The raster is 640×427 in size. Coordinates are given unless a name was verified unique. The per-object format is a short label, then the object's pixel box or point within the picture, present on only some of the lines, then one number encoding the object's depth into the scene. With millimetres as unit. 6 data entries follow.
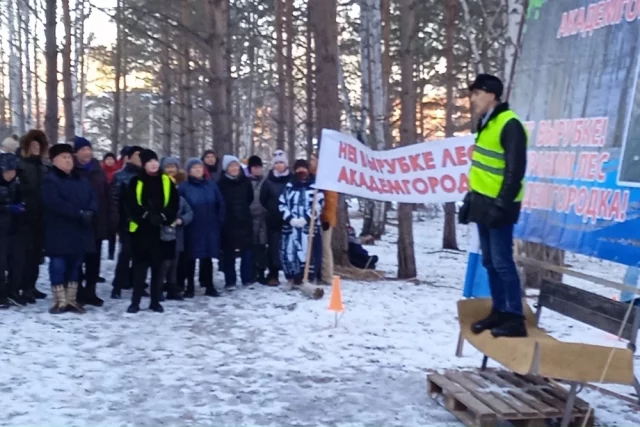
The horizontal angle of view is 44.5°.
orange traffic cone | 8961
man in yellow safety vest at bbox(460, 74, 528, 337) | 5707
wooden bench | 5125
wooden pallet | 5410
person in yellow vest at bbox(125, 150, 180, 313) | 9438
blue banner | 5465
